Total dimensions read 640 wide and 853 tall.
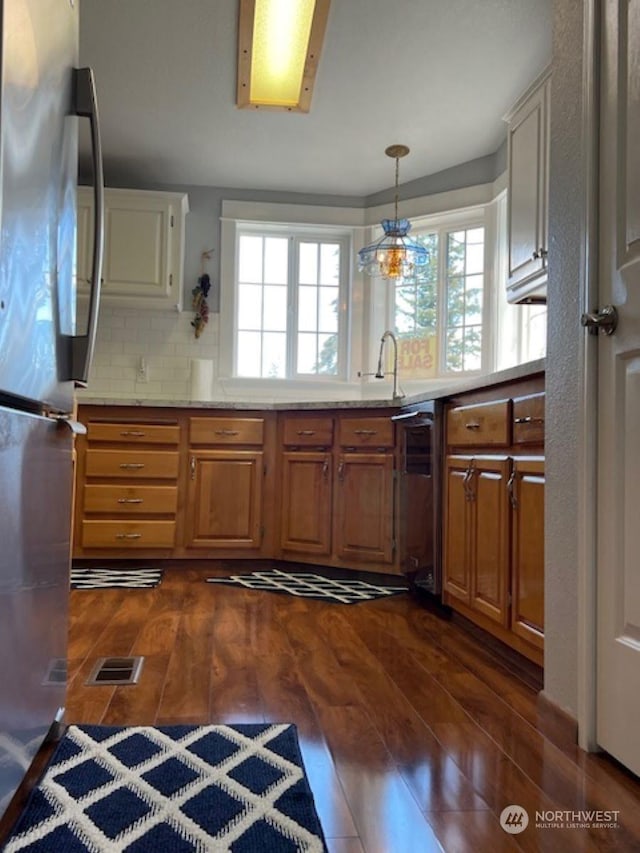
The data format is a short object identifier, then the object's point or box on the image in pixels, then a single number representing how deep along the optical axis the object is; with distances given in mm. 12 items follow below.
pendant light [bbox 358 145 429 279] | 3537
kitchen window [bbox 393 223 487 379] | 4168
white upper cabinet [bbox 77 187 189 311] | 4070
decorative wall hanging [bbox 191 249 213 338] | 4402
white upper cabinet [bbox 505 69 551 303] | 2498
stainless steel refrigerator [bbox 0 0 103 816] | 954
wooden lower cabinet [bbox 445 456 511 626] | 2037
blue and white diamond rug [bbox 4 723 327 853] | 1035
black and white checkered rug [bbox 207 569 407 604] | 2971
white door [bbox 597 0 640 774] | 1295
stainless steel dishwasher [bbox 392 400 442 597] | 2656
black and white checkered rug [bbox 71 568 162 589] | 3090
